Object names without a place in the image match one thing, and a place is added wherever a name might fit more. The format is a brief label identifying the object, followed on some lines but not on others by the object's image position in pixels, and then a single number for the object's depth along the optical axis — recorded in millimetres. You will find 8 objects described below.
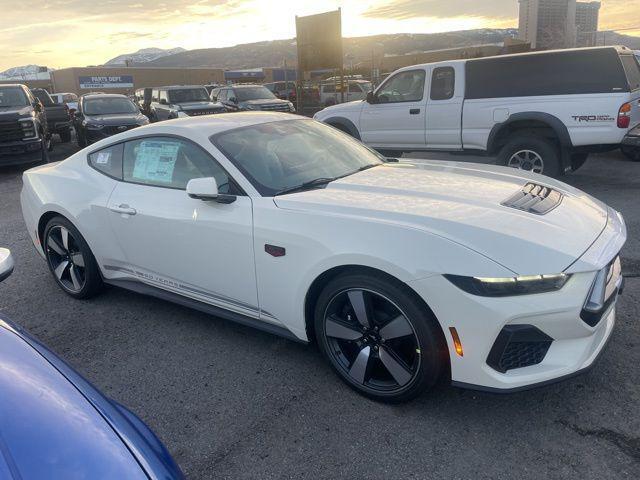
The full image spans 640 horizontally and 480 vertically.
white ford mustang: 2348
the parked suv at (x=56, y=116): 16266
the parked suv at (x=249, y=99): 18203
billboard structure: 23797
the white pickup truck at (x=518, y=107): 6723
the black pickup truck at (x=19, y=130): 11258
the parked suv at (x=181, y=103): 16328
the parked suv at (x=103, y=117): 13297
